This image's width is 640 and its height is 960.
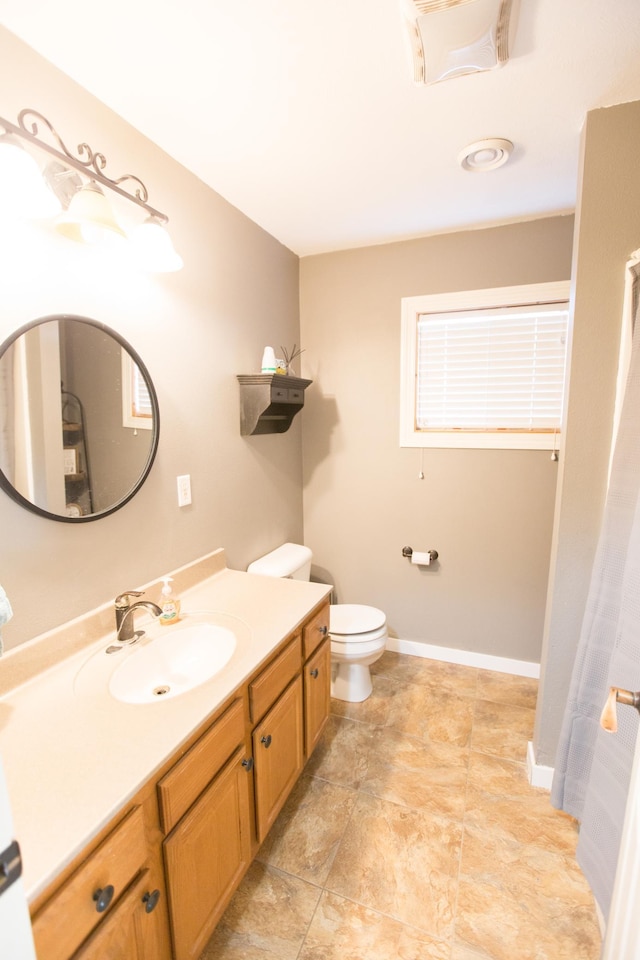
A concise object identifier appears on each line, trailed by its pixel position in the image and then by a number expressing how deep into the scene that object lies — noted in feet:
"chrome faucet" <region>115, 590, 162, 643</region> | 4.40
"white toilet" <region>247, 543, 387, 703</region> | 7.00
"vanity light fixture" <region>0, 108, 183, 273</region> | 3.30
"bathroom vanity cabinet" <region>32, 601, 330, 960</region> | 2.47
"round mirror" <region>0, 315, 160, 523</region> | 3.67
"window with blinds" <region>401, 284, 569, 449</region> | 7.32
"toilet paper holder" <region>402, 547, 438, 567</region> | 8.30
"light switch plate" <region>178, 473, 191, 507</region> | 5.58
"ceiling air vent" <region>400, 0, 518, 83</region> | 3.25
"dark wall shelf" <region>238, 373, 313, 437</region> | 6.49
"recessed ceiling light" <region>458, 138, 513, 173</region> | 5.07
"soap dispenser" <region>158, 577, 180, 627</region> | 4.82
